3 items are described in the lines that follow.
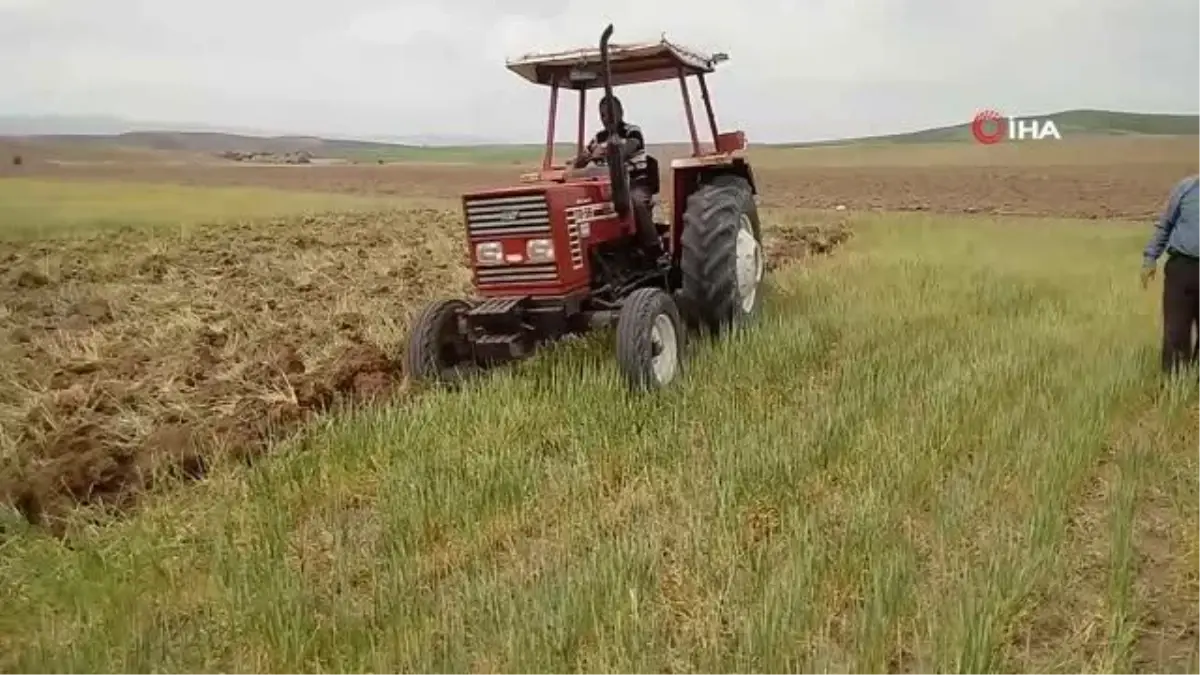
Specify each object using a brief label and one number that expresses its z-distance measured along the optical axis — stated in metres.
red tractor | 5.57
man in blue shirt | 5.61
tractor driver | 6.60
